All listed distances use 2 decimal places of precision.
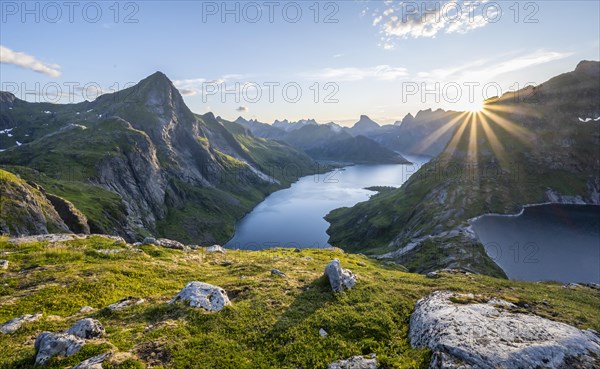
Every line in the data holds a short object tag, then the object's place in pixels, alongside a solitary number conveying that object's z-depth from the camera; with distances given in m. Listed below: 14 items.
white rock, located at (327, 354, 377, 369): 17.97
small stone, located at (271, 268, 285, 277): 34.73
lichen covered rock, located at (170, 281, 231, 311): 23.19
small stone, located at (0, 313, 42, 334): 19.45
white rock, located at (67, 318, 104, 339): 18.34
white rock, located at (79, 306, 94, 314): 22.97
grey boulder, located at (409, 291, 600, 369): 17.64
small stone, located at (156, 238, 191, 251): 48.16
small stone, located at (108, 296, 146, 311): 22.95
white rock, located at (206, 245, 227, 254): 54.15
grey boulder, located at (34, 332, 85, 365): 15.91
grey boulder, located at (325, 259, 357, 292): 28.42
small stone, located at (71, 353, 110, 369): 15.27
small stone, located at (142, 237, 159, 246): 46.19
